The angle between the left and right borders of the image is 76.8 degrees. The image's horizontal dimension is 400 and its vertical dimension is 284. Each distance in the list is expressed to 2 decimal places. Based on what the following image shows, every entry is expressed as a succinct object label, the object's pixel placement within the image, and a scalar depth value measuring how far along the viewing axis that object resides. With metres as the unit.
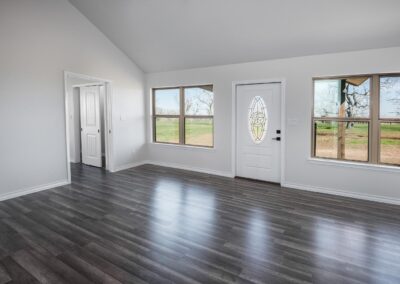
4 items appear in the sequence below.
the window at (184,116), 5.77
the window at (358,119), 3.92
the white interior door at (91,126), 6.22
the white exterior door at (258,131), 4.87
